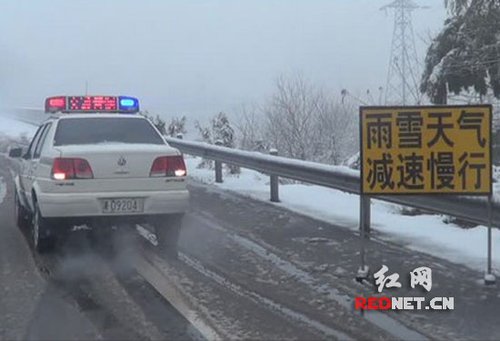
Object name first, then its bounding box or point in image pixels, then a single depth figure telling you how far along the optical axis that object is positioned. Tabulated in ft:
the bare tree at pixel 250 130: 82.53
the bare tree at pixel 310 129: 82.17
